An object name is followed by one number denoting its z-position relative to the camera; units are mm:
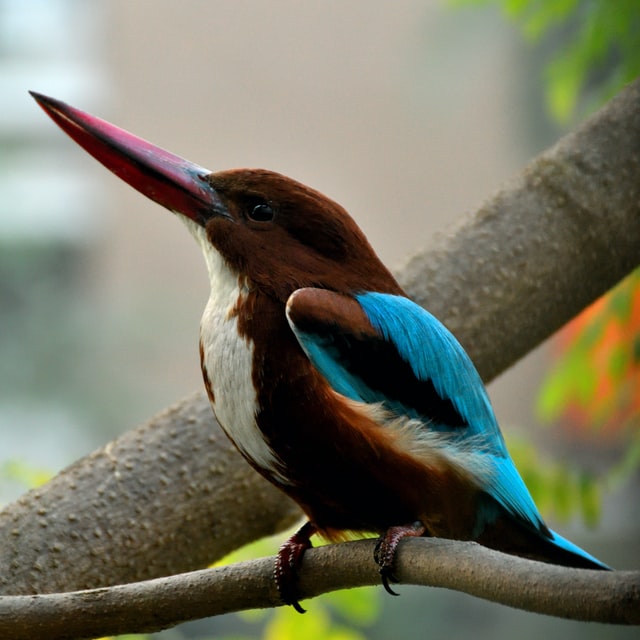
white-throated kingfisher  3208
